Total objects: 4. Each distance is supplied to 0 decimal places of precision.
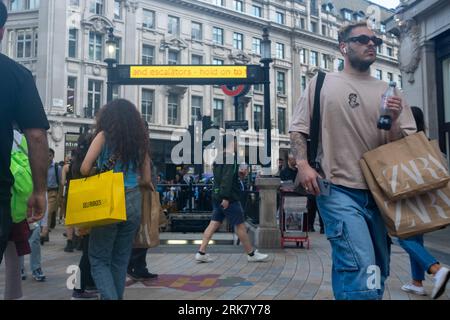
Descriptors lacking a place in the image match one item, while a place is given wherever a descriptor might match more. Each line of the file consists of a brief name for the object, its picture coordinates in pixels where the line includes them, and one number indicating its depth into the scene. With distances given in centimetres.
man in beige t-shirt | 268
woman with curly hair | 362
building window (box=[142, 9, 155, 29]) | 4009
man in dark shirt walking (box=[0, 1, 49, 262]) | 236
